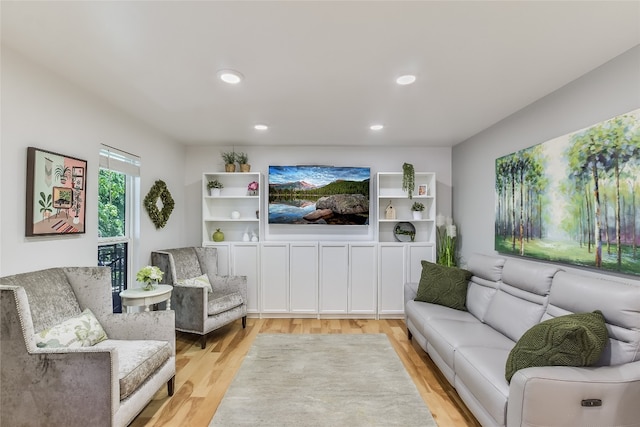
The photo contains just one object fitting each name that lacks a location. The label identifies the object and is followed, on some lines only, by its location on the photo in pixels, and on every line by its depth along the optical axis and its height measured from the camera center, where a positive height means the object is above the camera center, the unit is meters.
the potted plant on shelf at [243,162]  4.50 +0.83
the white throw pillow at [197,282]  3.61 -0.70
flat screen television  4.55 +0.38
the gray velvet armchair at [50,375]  1.75 -0.87
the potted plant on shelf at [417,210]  4.47 +0.15
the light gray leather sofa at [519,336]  1.56 -0.83
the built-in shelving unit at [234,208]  4.66 +0.19
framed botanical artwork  2.13 +0.20
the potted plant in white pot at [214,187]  4.49 +0.47
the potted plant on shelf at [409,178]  4.31 +0.58
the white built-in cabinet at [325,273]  4.34 -0.71
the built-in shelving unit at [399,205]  4.64 +0.23
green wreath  3.64 +0.21
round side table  2.79 -0.67
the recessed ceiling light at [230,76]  2.26 +1.05
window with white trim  3.03 +0.08
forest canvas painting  1.97 +0.17
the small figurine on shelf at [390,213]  4.53 +0.11
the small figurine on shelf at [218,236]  4.46 -0.21
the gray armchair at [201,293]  3.39 -0.83
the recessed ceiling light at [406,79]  2.31 +1.04
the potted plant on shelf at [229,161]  4.48 +0.85
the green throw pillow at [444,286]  3.24 -0.68
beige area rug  2.21 -1.35
